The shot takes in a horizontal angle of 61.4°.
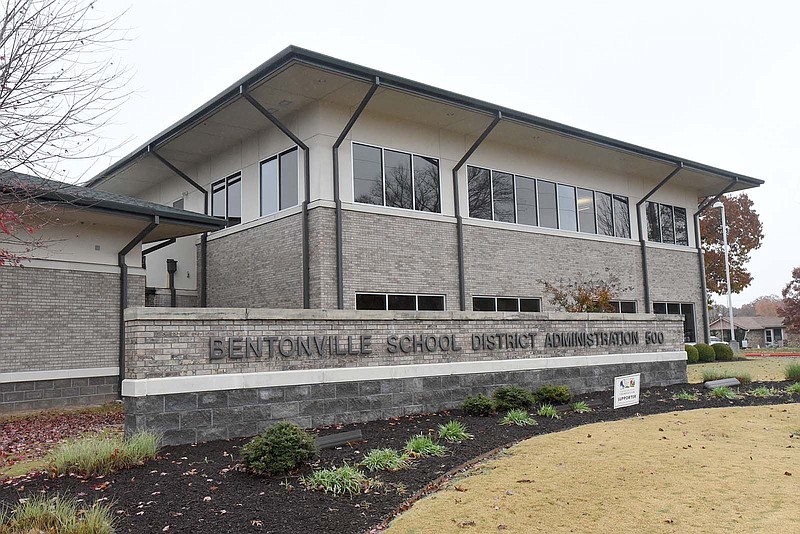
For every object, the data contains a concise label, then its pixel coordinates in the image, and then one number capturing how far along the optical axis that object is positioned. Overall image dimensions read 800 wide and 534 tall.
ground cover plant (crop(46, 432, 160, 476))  7.64
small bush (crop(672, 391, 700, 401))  13.31
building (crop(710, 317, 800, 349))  73.44
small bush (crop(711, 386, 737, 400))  13.46
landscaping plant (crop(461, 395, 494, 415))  11.31
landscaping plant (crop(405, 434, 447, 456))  8.54
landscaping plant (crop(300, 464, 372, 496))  6.93
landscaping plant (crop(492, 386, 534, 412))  11.63
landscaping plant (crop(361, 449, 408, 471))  7.81
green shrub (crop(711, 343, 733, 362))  27.83
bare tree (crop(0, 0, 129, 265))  6.80
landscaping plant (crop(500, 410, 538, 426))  10.47
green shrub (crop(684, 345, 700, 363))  26.20
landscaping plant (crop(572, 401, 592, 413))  11.91
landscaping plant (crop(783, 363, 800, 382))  16.75
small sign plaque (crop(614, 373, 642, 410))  11.97
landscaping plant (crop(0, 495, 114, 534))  5.59
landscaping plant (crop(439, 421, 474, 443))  9.38
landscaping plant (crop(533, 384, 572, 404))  12.58
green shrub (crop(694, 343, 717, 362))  26.86
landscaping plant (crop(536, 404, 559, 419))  11.26
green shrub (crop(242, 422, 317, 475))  7.40
